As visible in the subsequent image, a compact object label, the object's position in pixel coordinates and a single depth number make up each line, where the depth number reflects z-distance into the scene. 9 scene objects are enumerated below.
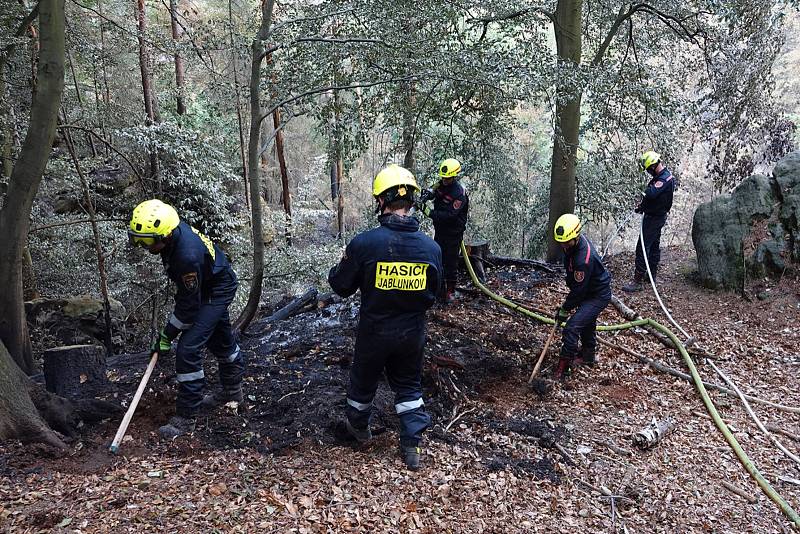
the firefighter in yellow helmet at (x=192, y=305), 4.12
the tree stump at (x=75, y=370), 4.88
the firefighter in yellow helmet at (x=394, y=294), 3.69
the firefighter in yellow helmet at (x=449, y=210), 6.82
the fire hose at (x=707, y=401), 3.87
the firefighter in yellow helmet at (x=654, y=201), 8.16
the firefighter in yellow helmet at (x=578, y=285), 5.63
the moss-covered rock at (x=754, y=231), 8.23
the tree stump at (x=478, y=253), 8.67
